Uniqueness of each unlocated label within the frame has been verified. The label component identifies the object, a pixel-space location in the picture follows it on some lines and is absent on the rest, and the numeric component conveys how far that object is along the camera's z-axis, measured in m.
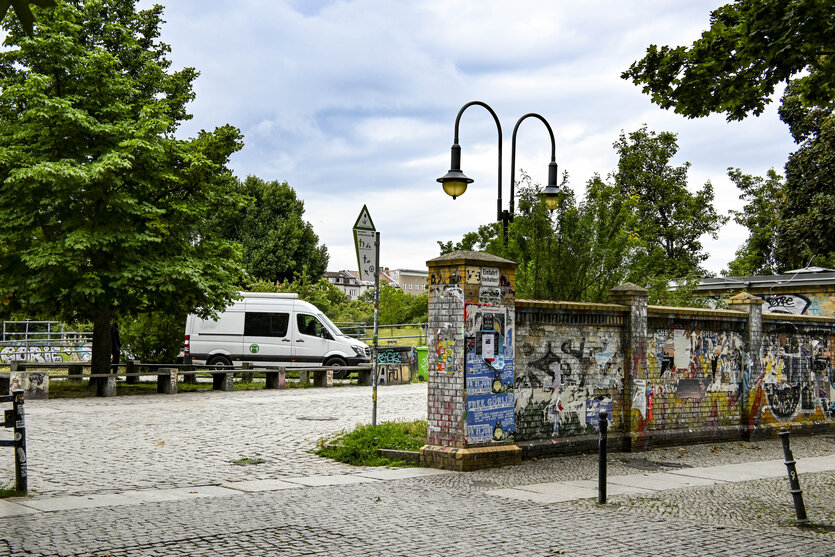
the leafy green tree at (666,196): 44.06
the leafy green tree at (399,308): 62.78
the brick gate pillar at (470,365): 9.98
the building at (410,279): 159.62
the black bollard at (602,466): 7.88
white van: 26.17
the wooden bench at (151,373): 18.73
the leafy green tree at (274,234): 54.91
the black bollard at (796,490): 7.24
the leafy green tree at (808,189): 28.11
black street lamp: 13.98
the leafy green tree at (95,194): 18.89
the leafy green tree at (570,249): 16.31
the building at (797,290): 20.47
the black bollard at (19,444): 7.89
